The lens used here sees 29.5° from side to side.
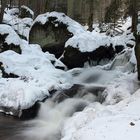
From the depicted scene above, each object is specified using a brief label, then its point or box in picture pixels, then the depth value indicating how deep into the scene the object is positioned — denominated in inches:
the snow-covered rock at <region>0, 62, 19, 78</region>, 398.3
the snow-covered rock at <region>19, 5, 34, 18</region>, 696.5
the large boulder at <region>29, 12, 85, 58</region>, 509.1
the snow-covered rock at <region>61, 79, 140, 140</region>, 201.4
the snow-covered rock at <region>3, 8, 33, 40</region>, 580.8
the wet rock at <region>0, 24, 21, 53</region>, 461.4
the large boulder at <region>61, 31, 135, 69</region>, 460.6
